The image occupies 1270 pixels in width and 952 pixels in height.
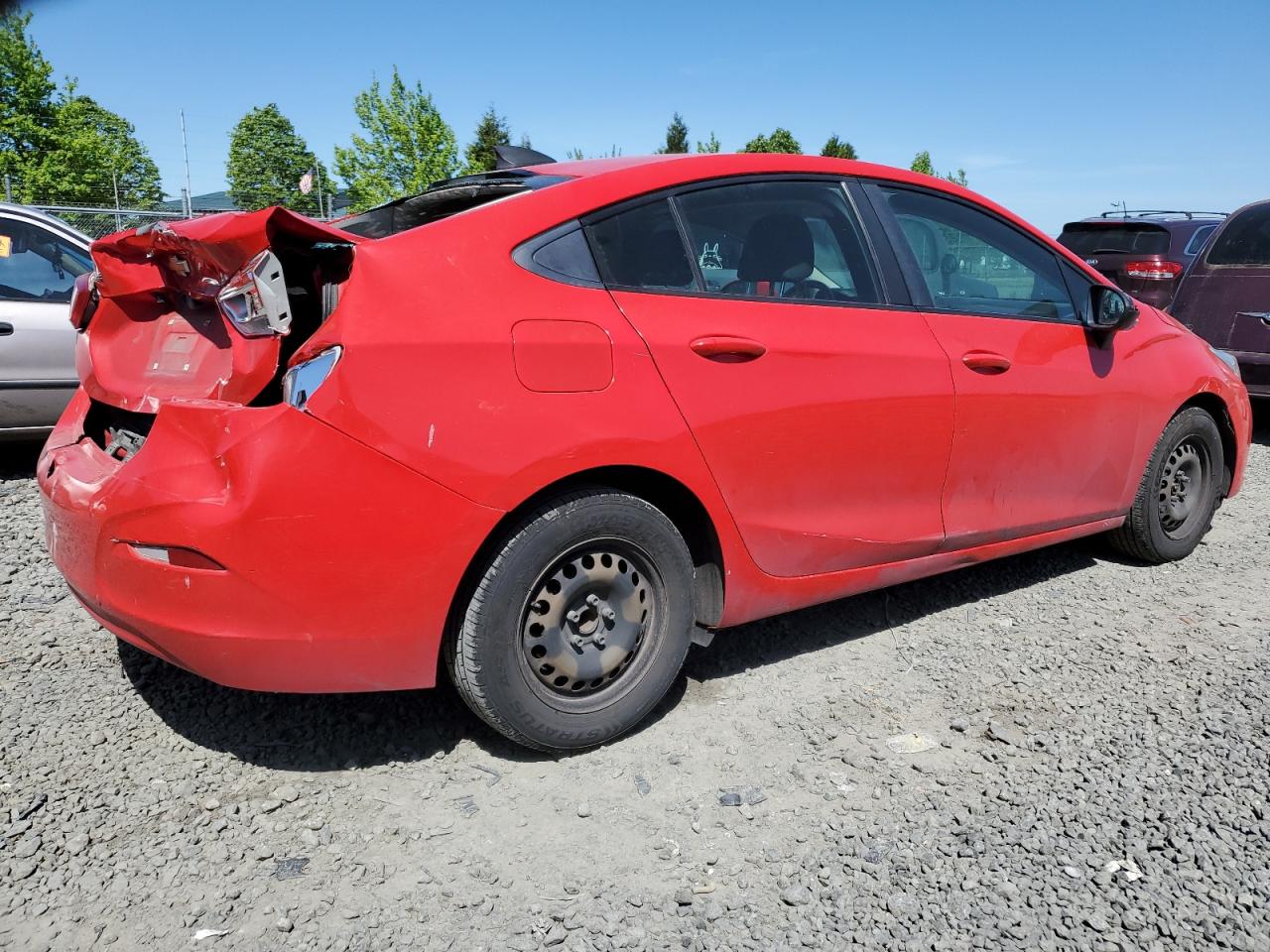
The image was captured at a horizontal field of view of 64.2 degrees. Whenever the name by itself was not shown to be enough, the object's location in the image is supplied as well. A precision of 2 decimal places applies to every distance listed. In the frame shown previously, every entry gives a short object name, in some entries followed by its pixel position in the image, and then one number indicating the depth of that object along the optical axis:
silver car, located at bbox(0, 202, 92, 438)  5.60
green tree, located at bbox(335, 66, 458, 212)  29.70
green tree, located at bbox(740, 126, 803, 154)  49.56
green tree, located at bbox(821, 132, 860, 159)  54.06
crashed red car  2.32
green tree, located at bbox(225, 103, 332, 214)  57.59
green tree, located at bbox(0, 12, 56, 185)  35.69
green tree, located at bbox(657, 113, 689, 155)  57.27
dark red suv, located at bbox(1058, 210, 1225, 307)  9.35
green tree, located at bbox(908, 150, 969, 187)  54.34
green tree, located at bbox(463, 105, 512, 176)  52.94
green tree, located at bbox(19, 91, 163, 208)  37.16
